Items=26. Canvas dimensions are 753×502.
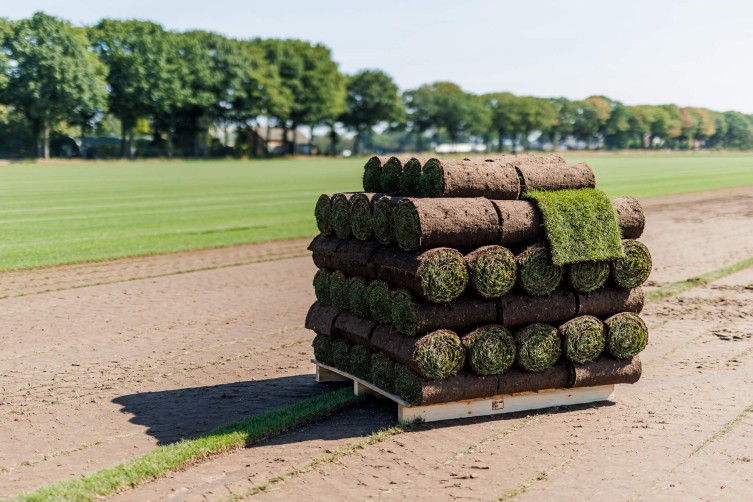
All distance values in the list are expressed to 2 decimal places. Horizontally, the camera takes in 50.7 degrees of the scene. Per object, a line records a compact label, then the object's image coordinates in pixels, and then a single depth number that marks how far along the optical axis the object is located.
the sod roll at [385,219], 8.66
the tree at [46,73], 76.25
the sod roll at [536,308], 8.54
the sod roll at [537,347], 8.58
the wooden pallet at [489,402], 8.28
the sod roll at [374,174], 9.95
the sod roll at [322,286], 9.98
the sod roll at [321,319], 9.72
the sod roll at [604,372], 8.86
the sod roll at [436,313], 8.16
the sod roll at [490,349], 8.32
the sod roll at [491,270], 8.30
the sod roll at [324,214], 10.03
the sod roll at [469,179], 8.67
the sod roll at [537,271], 8.55
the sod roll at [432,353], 8.04
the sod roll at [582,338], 8.80
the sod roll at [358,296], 9.12
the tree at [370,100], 125.00
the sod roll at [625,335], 9.03
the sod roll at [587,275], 8.85
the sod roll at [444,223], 8.17
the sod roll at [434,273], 8.04
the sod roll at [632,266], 9.12
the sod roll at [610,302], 9.00
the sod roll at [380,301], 8.59
